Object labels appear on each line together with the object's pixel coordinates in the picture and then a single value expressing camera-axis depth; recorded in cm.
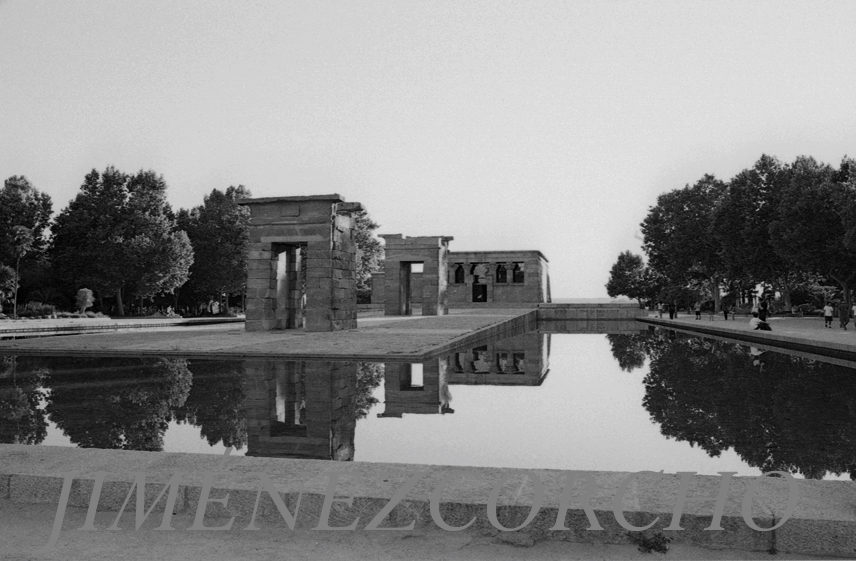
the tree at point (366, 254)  5347
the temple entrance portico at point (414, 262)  3525
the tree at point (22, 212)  4256
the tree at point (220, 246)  5019
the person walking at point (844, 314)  2348
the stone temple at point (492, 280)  5084
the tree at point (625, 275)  8744
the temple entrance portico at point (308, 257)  1972
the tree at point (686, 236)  4881
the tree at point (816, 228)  2939
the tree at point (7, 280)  3966
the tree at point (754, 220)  3566
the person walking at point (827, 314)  2473
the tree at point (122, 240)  4259
